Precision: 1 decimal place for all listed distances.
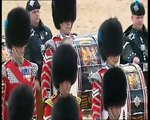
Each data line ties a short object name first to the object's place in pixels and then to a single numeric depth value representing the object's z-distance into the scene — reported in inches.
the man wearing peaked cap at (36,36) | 604.7
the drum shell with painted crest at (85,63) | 626.8
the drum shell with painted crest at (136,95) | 511.5
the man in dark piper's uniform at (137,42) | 597.3
